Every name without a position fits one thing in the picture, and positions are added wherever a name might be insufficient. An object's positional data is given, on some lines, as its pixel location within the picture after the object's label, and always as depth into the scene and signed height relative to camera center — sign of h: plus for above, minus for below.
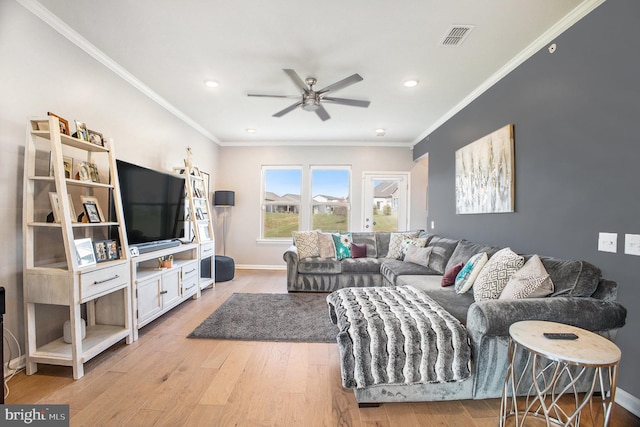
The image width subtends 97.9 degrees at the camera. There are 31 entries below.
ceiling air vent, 2.21 +1.44
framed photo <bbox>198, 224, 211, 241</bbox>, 4.09 -0.34
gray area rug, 2.65 -1.20
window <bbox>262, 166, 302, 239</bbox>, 5.91 +0.15
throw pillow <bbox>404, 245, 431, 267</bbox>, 3.66 -0.63
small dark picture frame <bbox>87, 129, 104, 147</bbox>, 2.32 +0.61
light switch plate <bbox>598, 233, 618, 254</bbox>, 1.77 -0.21
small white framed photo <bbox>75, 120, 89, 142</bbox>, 2.20 +0.62
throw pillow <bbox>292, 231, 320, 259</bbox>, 4.30 -0.54
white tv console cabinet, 2.61 -0.80
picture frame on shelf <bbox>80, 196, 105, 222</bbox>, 2.27 +0.00
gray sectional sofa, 1.60 -0.66
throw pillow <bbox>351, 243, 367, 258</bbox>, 4.46 -0.66
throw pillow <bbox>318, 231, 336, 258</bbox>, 4.35 -0.58
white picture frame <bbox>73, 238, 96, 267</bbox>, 2.02 -0.32
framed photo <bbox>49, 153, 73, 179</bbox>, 2.15 +0.34
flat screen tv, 2.81 +0.07
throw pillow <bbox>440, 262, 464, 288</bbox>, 2.77 -0.67
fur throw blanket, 1.63 -0.84
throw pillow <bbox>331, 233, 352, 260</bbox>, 4.39 -0.56
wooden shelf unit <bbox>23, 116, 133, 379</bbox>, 1.93 -0.43
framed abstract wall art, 2.74 +0.39
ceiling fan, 2.69 +1.18
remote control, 1.30 -0.59
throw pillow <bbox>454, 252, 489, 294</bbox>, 2.42 -0.56
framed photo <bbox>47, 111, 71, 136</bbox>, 2.07 +0.61
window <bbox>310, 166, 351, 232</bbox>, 5.86 +0.26
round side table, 1.17 -0.71
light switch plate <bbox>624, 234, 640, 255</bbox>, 1.64 -0.21
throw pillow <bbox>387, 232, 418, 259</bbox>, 4.41 -0.55
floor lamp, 5.42 +0.22
